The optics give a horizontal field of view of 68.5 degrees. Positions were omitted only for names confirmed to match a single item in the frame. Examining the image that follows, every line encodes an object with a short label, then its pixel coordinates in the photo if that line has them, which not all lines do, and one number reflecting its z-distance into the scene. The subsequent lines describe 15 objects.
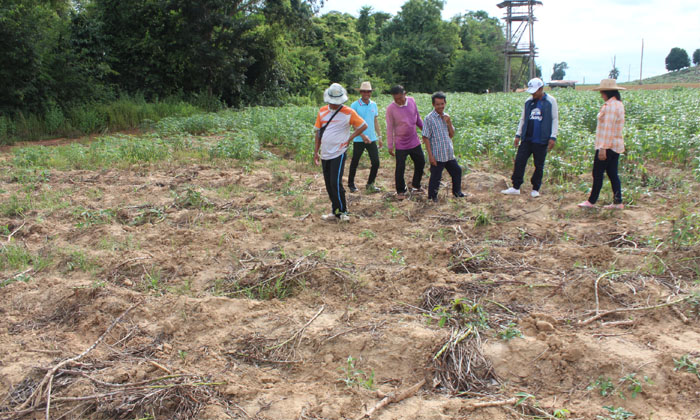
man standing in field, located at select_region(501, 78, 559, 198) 6.31
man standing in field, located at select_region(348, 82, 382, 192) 7.14
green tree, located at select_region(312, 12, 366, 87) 31.55
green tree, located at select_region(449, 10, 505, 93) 47.50
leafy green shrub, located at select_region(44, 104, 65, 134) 14.86
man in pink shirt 6.64
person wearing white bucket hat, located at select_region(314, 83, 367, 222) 5.79
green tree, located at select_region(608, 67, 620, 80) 78.26
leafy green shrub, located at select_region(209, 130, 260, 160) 9.96
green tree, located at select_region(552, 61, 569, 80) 101.75
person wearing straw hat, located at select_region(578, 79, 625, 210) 5.65
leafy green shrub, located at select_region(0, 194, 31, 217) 6.61
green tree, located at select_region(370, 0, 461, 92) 45.69
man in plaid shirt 6.43
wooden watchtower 44.97
